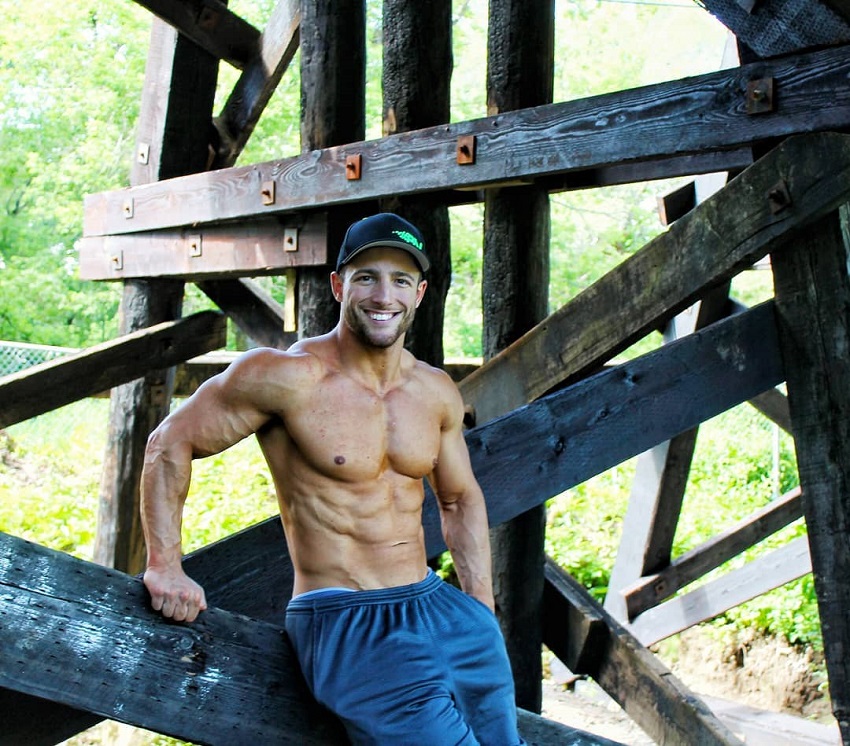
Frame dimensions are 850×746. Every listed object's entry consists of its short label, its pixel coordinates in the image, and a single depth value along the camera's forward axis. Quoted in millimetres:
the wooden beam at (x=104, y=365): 4969
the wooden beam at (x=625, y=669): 4141
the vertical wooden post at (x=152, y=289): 5488
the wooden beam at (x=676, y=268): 2971
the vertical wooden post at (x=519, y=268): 4129
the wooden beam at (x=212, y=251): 4391
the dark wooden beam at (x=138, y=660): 2137
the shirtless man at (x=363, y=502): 2428
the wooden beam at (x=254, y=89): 5551
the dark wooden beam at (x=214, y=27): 5273
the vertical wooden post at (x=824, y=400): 3172
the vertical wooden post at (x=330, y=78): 4293
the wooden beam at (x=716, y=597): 6215
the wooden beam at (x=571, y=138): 2904
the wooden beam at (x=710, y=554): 6062
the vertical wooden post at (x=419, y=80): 4082
